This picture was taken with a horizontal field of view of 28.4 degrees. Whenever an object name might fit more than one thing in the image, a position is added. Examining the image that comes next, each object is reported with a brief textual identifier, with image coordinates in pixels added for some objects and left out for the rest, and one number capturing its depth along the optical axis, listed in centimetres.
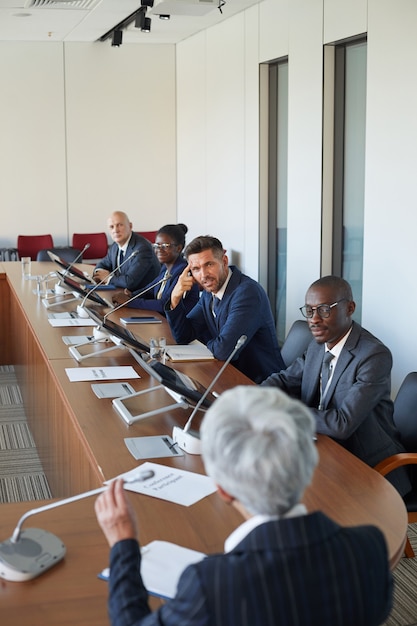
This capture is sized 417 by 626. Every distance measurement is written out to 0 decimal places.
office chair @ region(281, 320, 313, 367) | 415
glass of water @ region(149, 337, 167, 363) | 385
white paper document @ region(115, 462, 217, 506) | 229
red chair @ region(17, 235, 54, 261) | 988
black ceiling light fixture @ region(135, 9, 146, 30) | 777
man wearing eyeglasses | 299
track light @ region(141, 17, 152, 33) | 773
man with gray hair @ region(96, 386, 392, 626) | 131
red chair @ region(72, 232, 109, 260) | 1010
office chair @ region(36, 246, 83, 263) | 886
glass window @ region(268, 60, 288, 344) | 765
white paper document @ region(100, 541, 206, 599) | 178
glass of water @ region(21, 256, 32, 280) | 703
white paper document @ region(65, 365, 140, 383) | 358
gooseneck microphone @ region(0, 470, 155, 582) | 183
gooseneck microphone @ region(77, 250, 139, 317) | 506
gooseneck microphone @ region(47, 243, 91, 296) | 603
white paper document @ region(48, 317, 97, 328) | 488
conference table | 180
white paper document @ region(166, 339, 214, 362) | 401
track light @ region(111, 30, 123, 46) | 905
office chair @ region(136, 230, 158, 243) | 1035
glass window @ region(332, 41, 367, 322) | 620
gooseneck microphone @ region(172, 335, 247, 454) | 263
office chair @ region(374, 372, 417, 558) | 302
